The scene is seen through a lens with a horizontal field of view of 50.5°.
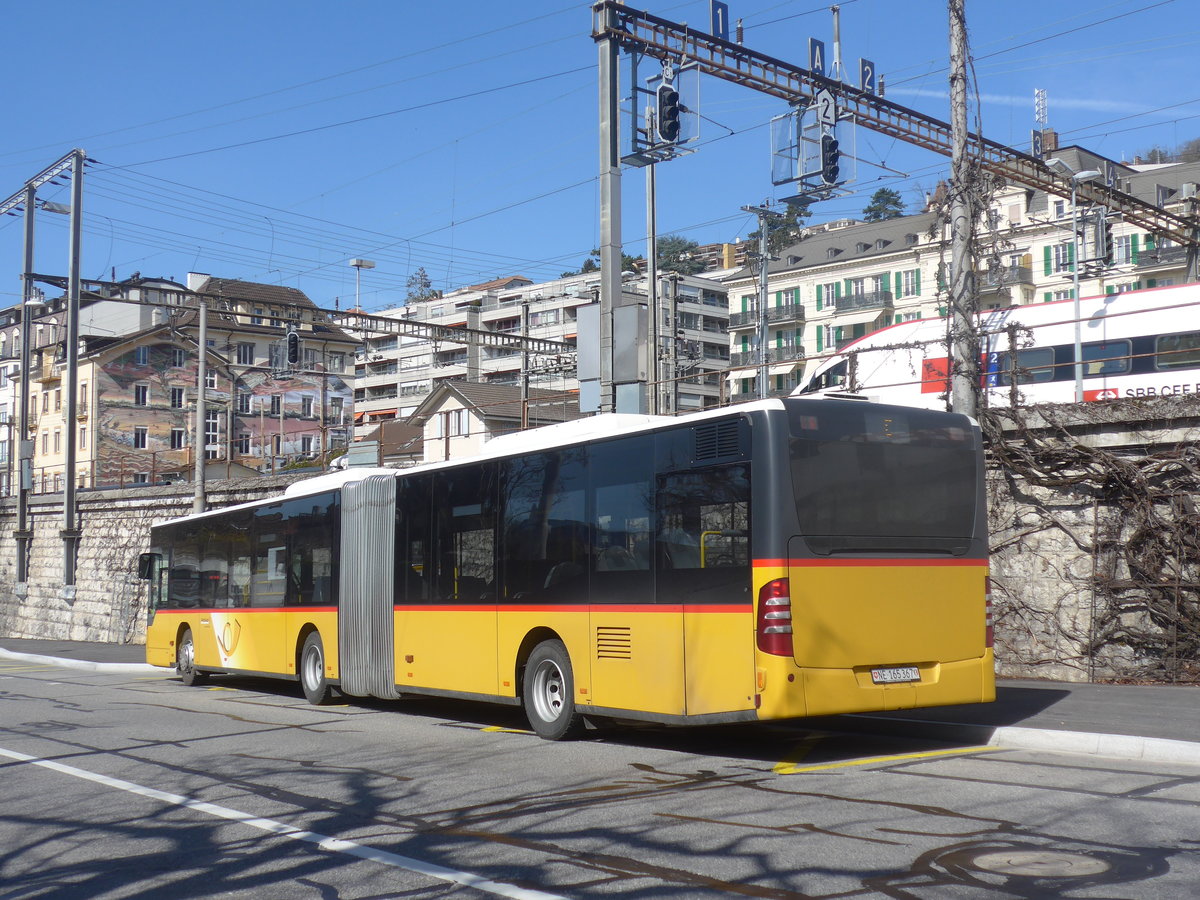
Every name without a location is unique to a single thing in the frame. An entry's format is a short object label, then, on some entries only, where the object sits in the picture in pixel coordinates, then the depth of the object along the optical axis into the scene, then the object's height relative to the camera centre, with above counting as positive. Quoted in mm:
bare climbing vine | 14820 +181
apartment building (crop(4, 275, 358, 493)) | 77500 +10937
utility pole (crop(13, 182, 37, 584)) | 37812 +3589
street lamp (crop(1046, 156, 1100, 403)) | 27359 +8412
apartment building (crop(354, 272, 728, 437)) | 102812 +18985
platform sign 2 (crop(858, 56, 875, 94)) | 21484 +8103
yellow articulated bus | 10086 -110
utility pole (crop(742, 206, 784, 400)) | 36278 +9794
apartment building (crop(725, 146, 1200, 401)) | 66938 +16386
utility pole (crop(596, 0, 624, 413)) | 17312 +4789
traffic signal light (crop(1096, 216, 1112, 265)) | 29838 +7315
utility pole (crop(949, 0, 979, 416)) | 15836 +3875
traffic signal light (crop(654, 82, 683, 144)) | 17859 +6223
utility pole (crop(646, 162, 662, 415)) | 29016 +7758
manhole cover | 6109 -1528
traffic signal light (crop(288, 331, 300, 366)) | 34625 +5748
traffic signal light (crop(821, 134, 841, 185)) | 19531 +6079
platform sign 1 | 19219 +8115
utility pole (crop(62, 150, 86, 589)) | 35281 +5377
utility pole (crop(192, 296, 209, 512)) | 32312 +3497
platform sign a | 20609 +8108
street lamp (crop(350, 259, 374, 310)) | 66500 +15447
